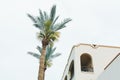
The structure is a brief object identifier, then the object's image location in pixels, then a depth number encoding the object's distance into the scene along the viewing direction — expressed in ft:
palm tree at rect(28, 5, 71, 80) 79.61
